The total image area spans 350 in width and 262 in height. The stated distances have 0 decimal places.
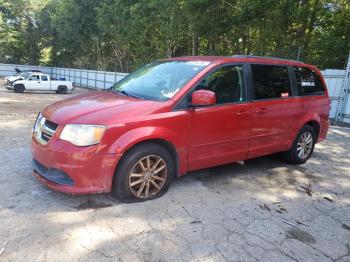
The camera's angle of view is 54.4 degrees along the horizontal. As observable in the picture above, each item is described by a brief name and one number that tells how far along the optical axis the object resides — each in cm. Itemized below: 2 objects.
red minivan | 363
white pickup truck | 2108
